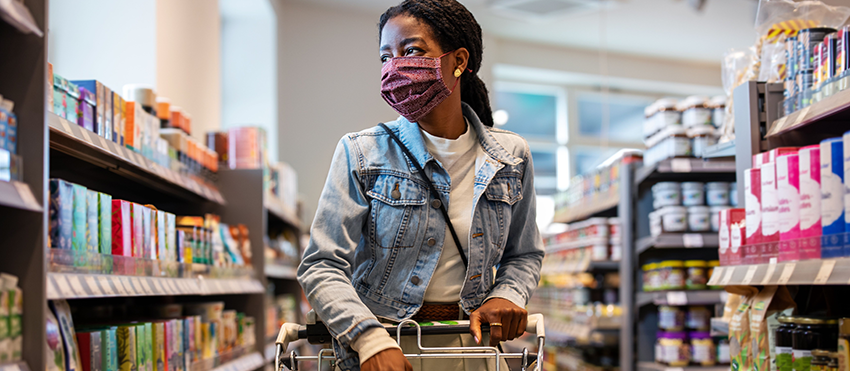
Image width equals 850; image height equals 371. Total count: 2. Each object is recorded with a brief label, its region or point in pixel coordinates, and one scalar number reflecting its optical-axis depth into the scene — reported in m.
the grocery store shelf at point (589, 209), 4.95
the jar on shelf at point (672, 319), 4.26
